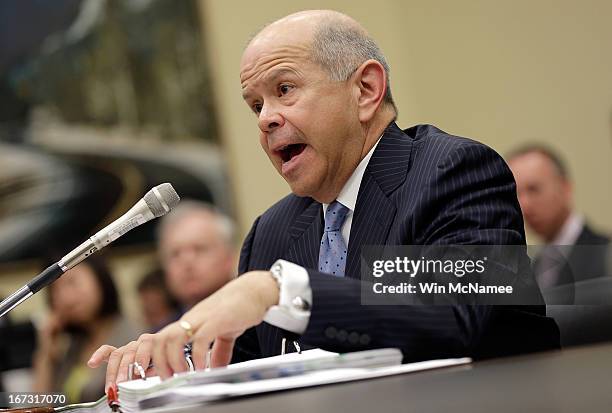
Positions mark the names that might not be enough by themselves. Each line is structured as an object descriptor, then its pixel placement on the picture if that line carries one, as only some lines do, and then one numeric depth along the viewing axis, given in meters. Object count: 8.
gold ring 2.63
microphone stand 2.83
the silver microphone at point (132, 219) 2.84
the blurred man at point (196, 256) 4.23
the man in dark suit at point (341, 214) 2.69
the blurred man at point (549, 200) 4.66
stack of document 2.57
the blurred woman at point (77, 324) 4.16
